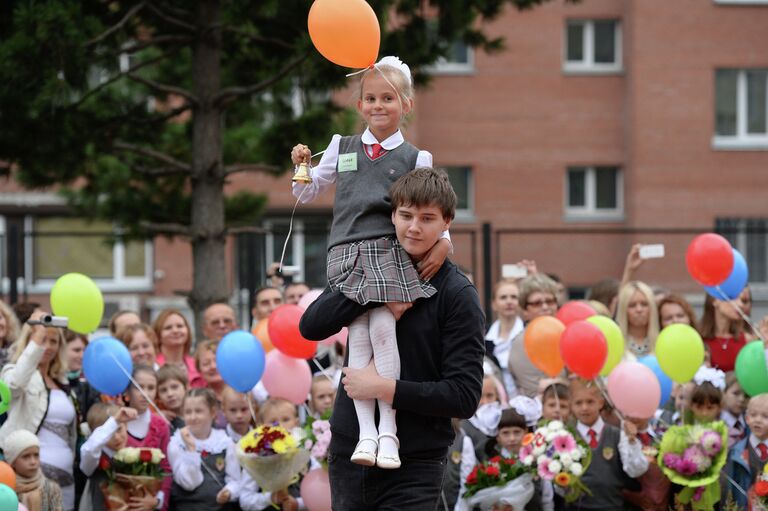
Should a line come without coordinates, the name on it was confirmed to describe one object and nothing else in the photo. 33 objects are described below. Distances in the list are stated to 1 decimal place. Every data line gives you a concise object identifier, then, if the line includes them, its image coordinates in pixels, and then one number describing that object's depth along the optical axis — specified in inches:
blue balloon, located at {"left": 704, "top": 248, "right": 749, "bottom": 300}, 559.2
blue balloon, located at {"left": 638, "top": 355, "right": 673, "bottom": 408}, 523.2
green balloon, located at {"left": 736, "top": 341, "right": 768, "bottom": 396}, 484.7
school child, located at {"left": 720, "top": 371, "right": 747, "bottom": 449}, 522.3
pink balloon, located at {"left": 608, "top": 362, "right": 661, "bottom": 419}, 485.4
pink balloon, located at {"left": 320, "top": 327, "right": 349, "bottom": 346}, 514.4
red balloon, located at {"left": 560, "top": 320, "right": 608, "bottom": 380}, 484.4
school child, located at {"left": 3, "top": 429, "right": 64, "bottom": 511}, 437.1
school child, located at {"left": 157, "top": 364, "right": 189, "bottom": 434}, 506.9
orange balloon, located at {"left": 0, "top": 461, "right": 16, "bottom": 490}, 411.8
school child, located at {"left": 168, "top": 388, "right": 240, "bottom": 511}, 481.4
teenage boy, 255.0
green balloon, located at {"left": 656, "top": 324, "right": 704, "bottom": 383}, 506.6
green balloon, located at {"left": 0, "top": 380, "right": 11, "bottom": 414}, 432.8
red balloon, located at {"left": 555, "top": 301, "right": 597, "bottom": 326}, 544.7
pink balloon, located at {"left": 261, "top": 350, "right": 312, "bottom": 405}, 504.4
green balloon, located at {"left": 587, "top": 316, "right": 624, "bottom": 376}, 511.5
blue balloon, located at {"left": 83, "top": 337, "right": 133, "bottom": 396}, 474.6
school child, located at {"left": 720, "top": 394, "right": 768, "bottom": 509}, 479.5
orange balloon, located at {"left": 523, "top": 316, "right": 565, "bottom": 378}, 505.7
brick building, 1612.9
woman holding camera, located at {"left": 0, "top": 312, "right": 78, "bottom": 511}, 455.2
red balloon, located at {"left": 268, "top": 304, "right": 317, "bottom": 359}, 494.3
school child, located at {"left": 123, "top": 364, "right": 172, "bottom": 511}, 483.5
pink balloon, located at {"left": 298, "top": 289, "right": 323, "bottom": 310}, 493.2
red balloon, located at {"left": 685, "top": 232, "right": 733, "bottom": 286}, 547.8
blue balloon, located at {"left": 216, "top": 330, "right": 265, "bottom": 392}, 486.0
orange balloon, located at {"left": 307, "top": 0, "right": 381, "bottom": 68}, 284.0
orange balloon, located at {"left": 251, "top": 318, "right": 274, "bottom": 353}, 537.0
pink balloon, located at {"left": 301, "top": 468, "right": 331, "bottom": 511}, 476.7
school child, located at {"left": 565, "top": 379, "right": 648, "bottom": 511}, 488.1
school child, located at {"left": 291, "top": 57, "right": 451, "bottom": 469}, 257.6
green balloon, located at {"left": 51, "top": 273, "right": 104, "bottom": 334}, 486.9
